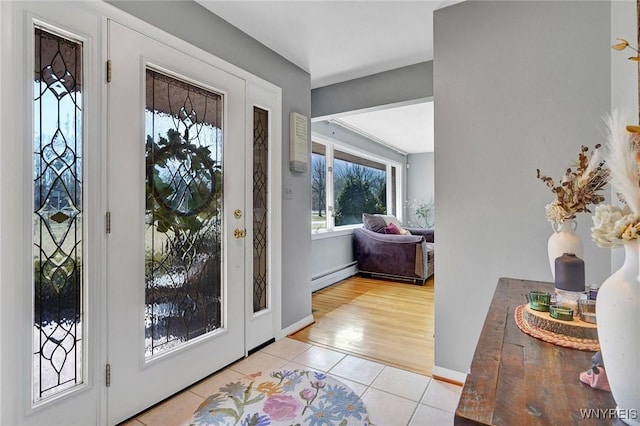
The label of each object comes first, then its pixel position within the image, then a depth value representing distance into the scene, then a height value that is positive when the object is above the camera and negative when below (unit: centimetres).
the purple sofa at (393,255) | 454 -64
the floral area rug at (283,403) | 165 -109
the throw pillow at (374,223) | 514 -17
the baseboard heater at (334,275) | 425 -92
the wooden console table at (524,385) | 56 -36
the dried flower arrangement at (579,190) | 107 +8
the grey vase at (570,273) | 105 -21
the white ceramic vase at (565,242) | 115 -11
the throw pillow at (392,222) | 544 -17
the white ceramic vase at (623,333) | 53 -22
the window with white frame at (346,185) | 462 +48
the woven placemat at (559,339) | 81 -35
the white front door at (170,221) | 161 -4
